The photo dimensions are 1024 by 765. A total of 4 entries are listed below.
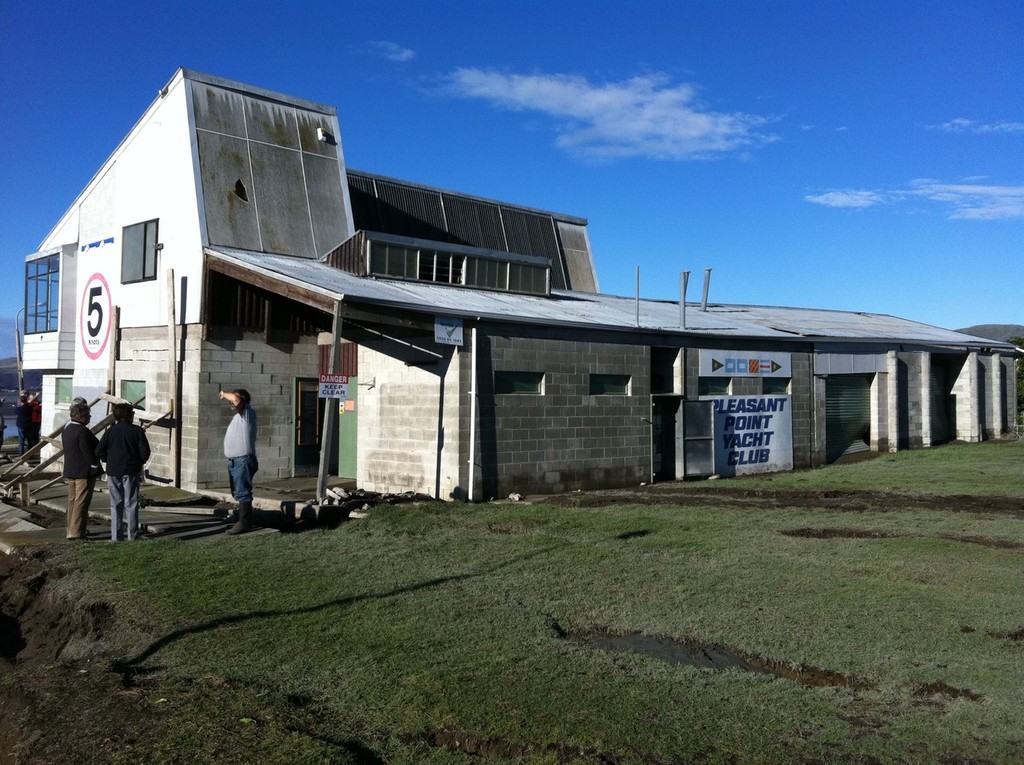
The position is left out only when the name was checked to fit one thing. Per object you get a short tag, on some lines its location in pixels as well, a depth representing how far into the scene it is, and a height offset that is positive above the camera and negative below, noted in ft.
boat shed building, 49.73 +4.85
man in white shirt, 36.68 -1.65
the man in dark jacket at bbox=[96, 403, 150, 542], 34.58 -1.94
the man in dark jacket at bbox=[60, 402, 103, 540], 34.76 -2.28
